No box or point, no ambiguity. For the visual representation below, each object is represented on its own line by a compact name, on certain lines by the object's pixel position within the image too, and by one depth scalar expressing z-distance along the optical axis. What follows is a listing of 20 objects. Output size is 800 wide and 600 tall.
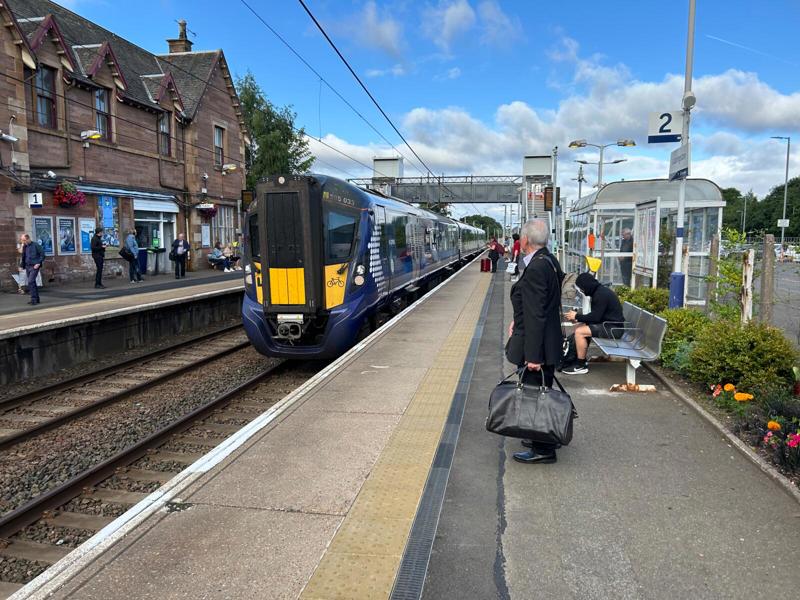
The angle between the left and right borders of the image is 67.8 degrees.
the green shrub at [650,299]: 9.14
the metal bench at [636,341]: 6.23
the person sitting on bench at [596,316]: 7.21
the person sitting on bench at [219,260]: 26.06
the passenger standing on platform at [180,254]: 21.48
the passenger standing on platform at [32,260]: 13.45
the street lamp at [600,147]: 25.33
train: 8.48
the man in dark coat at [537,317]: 4.18
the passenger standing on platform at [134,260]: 19.33
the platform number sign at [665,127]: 8.89
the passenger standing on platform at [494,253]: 28.20
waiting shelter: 10.13
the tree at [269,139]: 42.41
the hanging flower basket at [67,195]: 17.45
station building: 16.44
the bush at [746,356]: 5.62
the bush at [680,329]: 7.09
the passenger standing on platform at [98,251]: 17.34
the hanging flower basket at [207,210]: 25.47
